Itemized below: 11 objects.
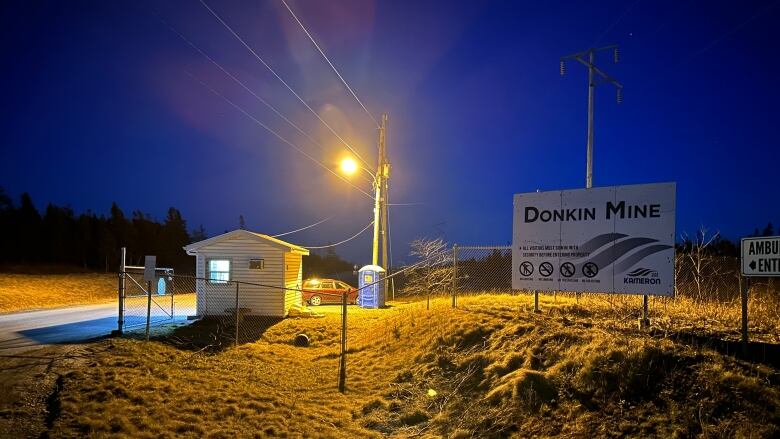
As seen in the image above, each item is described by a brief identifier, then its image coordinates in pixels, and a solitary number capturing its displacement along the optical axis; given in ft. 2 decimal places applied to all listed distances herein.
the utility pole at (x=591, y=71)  51.03
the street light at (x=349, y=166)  70.59
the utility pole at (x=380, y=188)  75.05
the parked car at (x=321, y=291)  73.41
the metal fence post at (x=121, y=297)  38.14
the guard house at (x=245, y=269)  55.06
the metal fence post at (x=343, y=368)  28.87
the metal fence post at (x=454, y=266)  38.09
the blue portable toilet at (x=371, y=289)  69.31
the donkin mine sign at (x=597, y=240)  29.40
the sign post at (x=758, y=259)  21.29
